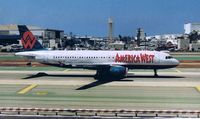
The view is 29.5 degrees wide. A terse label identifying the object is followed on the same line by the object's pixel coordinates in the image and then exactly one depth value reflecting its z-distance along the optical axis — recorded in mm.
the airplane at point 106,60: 59656
